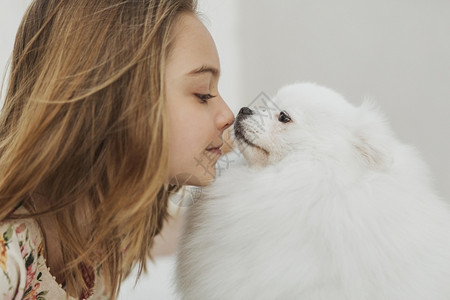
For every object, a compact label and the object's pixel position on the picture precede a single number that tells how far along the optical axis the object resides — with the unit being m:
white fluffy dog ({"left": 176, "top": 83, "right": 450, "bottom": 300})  0.99
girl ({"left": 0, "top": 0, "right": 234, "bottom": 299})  1.01
